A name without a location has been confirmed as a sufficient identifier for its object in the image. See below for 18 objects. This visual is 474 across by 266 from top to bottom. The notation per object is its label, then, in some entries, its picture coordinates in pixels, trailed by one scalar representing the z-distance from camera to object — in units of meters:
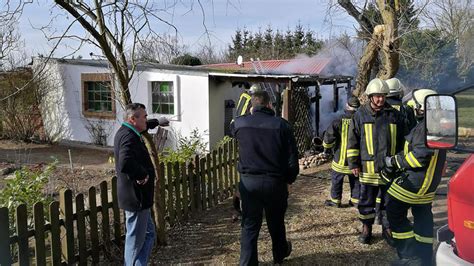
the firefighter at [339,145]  6.33
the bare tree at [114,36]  4.24
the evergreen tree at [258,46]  35.03
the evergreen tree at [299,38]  35.32
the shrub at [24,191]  4.48
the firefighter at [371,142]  4.54
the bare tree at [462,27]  20.27
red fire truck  2.39
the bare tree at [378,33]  9.43
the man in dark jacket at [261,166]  3.94
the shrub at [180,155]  6.17
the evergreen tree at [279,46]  33.94
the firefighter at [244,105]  5.80
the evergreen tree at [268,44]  34.69
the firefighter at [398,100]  4.96
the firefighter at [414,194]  3.90
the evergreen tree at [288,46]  33.40
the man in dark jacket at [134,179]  3.83
